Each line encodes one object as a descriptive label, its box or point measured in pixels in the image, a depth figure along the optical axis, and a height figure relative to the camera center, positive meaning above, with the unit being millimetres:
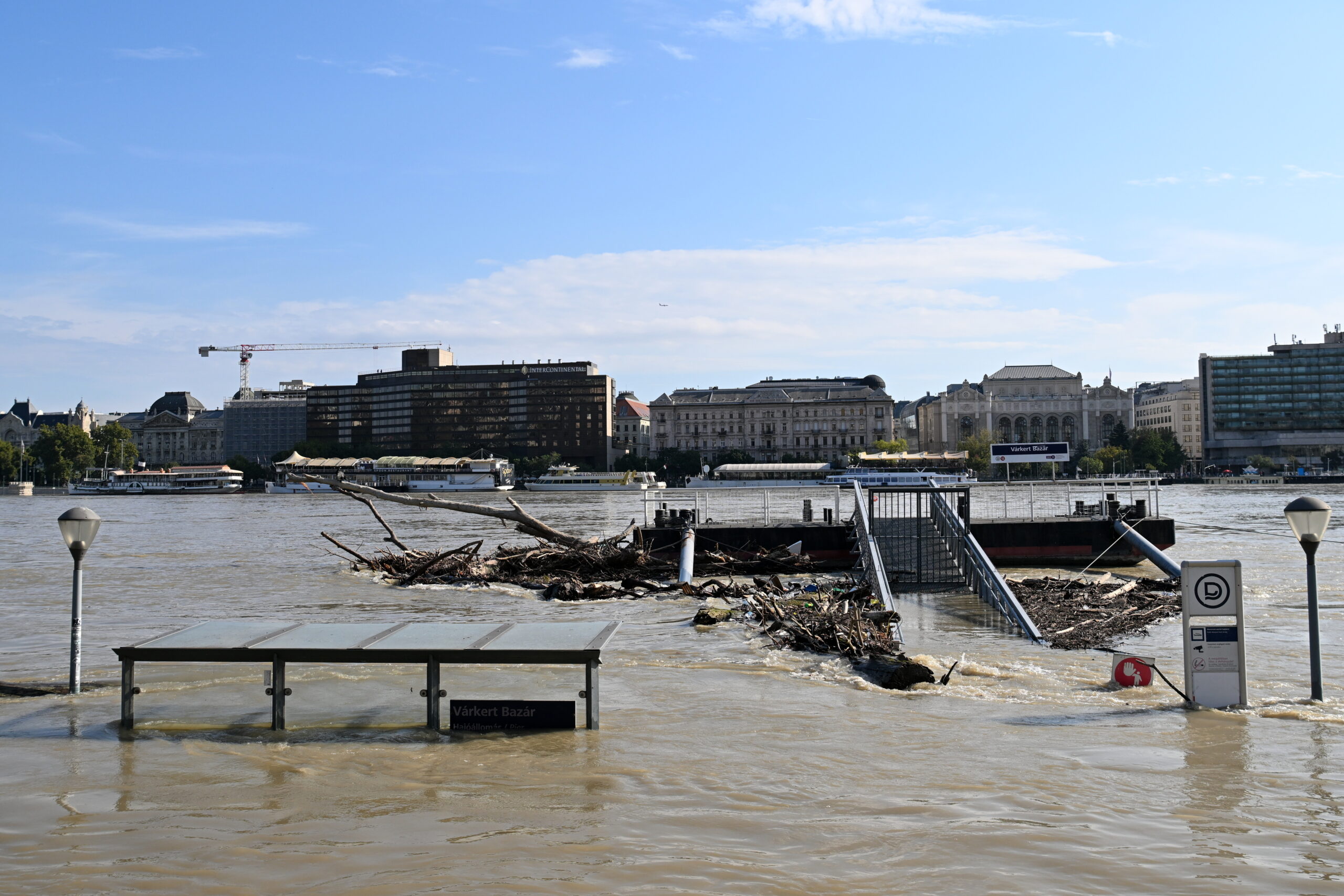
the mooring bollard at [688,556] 27478 -2580
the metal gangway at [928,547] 23031 -2207
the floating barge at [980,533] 32719 -2300
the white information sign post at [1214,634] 10883 -1888
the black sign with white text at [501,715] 9961 -2411
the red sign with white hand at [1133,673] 12984 -2672
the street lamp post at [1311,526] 10641 -702
